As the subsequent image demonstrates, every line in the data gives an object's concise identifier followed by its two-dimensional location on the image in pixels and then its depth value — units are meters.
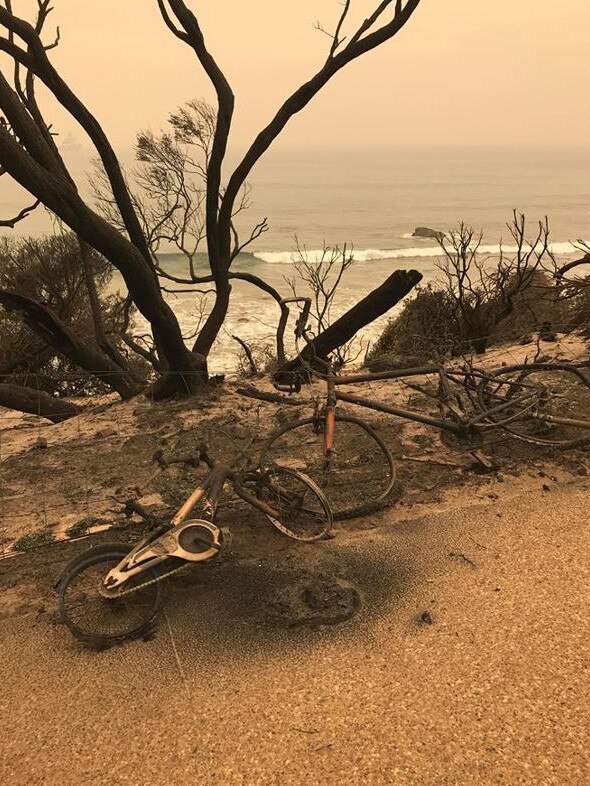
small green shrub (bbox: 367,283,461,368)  12.16
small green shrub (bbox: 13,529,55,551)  3.91
